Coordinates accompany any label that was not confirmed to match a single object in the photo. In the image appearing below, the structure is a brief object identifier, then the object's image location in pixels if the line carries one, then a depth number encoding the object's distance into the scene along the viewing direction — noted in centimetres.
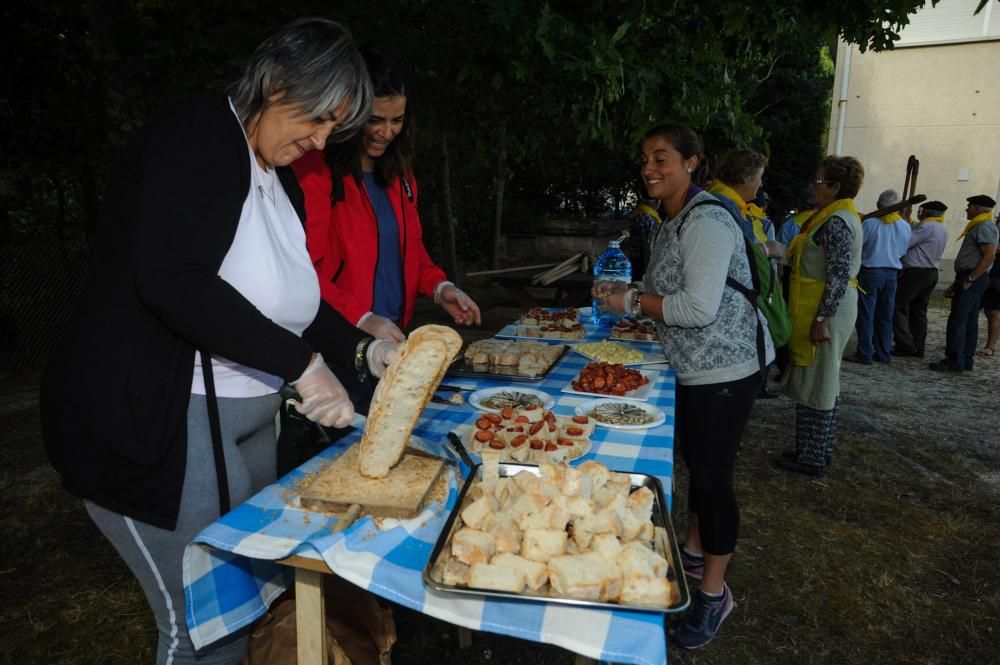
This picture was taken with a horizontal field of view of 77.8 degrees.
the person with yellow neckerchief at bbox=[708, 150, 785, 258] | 445
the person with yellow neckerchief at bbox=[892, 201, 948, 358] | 839
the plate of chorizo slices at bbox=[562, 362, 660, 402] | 254
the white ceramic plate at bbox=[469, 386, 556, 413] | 235
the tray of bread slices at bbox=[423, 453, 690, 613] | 116
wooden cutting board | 145
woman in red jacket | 229
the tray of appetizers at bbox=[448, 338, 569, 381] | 281
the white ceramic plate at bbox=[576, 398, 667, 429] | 215
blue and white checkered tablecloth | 113
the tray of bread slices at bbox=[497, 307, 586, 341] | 392
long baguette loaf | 155
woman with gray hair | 131
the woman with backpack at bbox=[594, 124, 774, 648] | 241
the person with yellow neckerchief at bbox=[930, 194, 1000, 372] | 760
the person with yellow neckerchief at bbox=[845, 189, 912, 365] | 774
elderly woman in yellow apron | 418
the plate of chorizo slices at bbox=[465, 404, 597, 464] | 185
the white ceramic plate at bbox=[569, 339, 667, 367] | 307
